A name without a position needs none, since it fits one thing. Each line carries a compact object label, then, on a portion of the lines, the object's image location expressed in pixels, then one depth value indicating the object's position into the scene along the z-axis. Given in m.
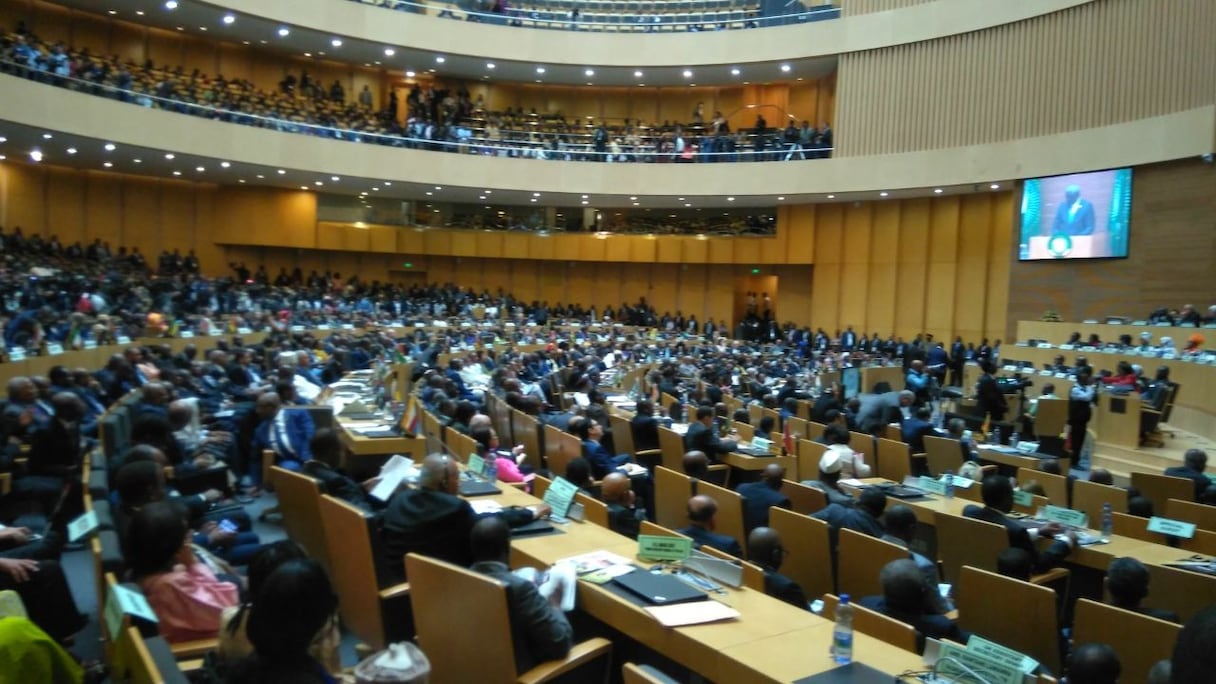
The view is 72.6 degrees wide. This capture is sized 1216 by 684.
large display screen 19.45
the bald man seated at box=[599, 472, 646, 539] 5.45
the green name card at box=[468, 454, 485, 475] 5.95
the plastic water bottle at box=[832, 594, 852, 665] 3.13
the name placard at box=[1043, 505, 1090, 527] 5.71
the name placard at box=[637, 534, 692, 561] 4.11
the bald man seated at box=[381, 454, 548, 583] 4.22
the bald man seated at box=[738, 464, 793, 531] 6.14
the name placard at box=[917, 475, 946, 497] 6.98
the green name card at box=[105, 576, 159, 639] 2.64
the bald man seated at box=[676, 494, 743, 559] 4.89
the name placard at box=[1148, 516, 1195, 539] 5.43
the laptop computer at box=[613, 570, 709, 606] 3.61
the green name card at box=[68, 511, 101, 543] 3.59
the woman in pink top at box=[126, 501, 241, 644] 3.25
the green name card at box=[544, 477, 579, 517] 4.90
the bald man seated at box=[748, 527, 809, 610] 4.20
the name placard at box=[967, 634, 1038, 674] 2.84
